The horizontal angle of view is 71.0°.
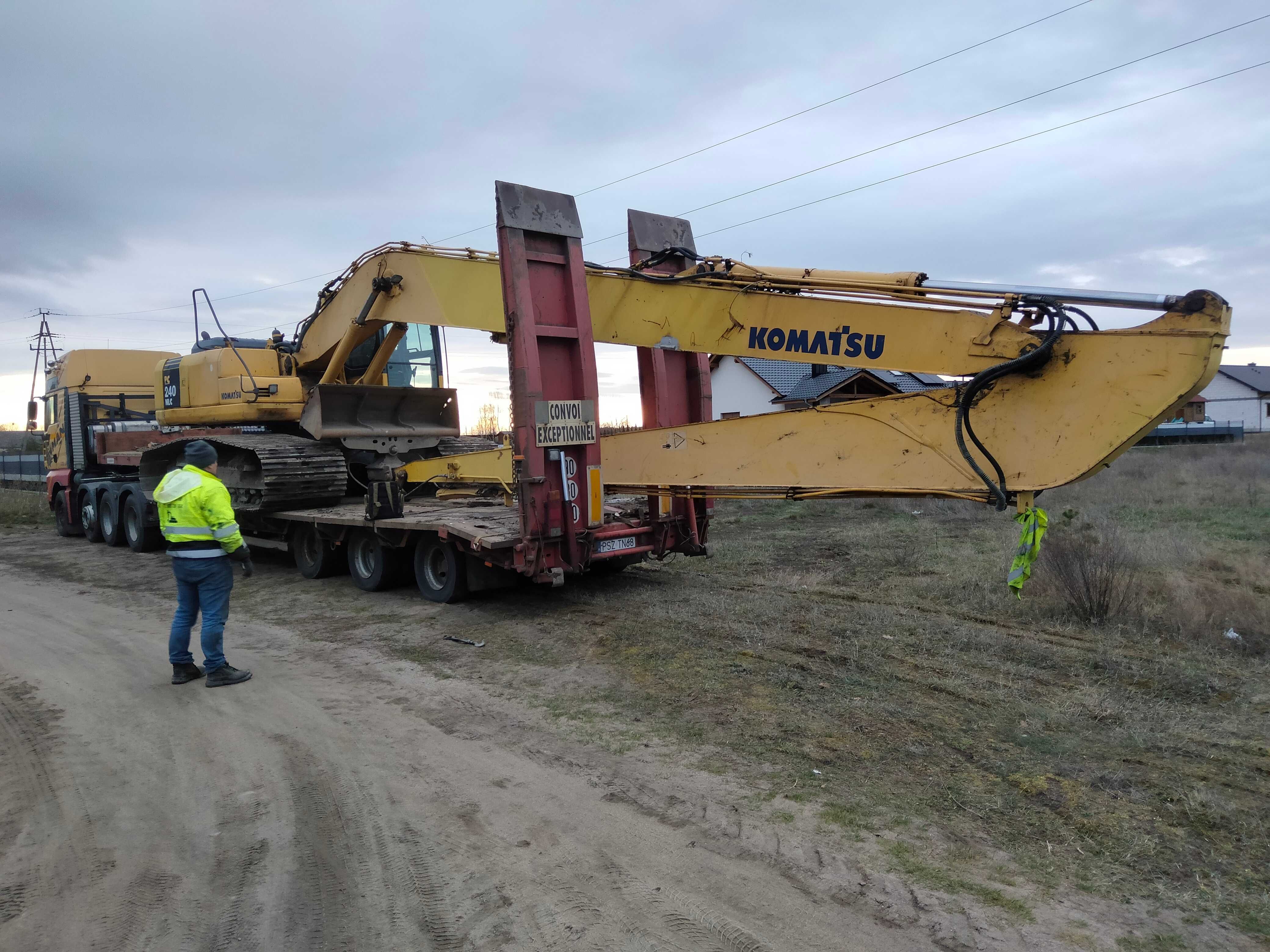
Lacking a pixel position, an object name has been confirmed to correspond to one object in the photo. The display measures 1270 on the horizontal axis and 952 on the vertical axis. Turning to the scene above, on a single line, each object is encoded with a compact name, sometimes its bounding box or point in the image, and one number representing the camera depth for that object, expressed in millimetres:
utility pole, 49844
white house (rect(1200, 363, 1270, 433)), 63750
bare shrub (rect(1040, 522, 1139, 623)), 7488
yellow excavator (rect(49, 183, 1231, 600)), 5188
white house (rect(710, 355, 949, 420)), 30739
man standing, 6504
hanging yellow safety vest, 5117
